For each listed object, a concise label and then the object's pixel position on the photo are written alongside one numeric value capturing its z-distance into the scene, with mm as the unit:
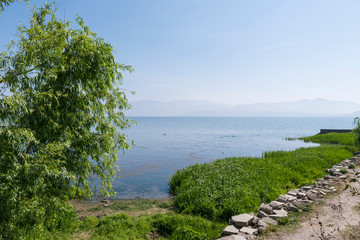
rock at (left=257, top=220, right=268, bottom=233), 8345
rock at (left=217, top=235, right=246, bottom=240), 7601
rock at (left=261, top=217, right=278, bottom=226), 8918
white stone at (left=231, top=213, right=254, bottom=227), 8791
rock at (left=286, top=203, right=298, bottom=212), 10243
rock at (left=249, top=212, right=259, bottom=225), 8930
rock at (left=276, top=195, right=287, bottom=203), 11133
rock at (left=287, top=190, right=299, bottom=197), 12016
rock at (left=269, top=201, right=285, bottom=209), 10250
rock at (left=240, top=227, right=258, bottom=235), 8156
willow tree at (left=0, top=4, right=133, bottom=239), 5707
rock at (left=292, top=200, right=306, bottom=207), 10688
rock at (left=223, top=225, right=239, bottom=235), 8281
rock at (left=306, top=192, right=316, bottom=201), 11608
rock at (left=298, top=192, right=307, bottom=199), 11773
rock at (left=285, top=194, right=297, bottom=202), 11289
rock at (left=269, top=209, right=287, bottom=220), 9297
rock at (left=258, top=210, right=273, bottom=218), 9492
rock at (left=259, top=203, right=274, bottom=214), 9879
